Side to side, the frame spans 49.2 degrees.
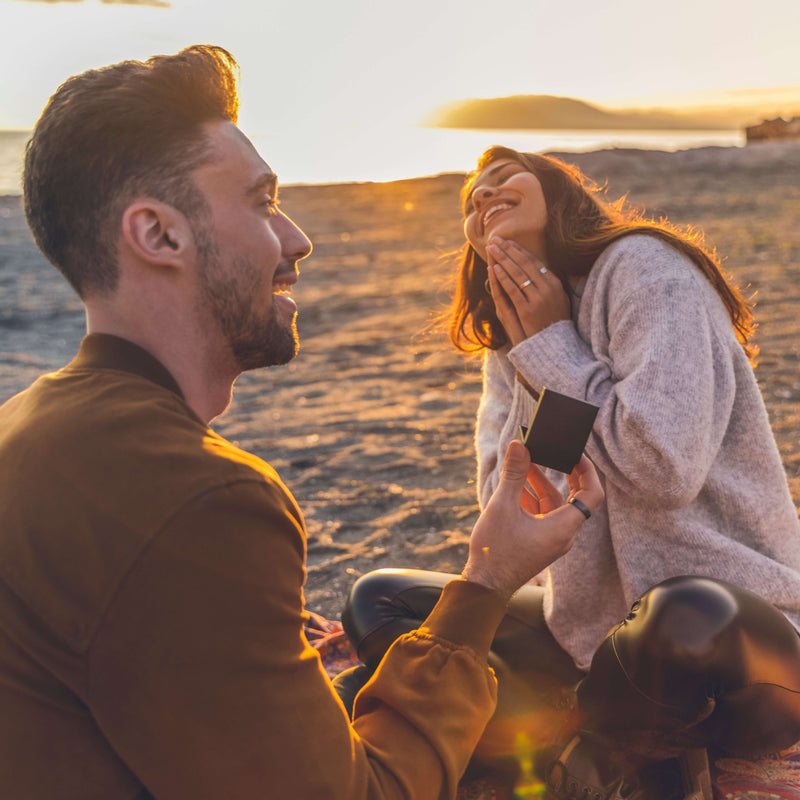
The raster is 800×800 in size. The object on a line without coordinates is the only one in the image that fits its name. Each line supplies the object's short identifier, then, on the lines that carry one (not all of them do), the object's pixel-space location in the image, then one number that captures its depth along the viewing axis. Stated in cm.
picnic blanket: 229
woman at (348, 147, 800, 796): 208
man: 125
